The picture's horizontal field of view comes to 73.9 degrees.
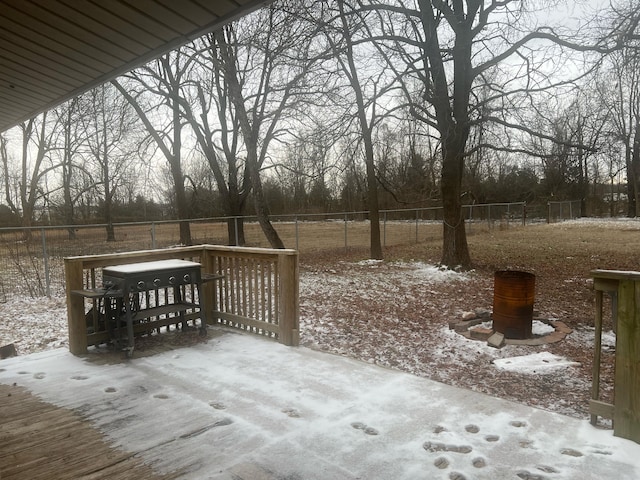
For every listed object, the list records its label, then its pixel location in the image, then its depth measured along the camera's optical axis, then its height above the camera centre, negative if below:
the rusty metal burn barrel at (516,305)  5.27 -1.19
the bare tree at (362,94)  8.51 +2.77
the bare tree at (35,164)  21.55 +3.28
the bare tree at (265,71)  8.32 +3.30
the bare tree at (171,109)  14.74 +4.14
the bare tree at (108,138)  16.81 +4.03
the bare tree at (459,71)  9.04 +3.15
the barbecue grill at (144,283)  4.20 -0.66
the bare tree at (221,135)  15.85 +3.35
